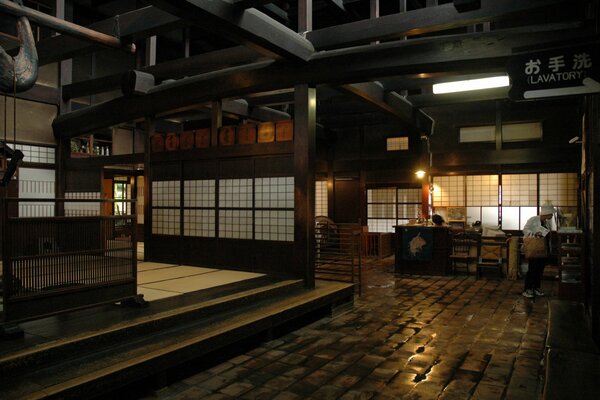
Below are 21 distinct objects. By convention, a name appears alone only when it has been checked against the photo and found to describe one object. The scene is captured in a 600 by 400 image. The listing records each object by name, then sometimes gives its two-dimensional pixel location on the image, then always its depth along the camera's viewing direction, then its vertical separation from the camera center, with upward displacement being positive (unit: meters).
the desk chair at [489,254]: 9.61 -1.06
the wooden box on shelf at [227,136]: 8.05 +1.33
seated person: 10.05 -0.31
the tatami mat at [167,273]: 6.74 -1.11
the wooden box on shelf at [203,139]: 8.44 +1.34
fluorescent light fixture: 8.35 +2.40
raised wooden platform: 3.21 -1.24
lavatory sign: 3.97 +1.27
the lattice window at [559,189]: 11.44 +0.45
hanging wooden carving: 4.06 +1.38
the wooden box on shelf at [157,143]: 9.17 +1.37
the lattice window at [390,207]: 13.49 -0.01
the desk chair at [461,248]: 10.03 -1.00
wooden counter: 9.91 -0.97
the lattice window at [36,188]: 9.76 +0.48
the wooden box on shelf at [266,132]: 7.39 +1.28
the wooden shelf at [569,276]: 6.49 -1.07
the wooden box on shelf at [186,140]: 8.70 +1.35
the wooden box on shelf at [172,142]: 8.91 +1.36
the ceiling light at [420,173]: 12.45 +0.96
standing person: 7.47 -0.92
